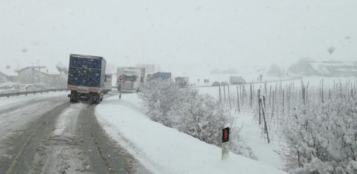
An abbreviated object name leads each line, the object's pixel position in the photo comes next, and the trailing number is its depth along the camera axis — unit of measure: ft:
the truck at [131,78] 142.61
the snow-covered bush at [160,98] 73.87
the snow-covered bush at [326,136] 25.96
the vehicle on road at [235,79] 294.05
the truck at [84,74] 77.87
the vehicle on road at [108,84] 123.73
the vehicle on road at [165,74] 179.04
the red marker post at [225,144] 24.00
